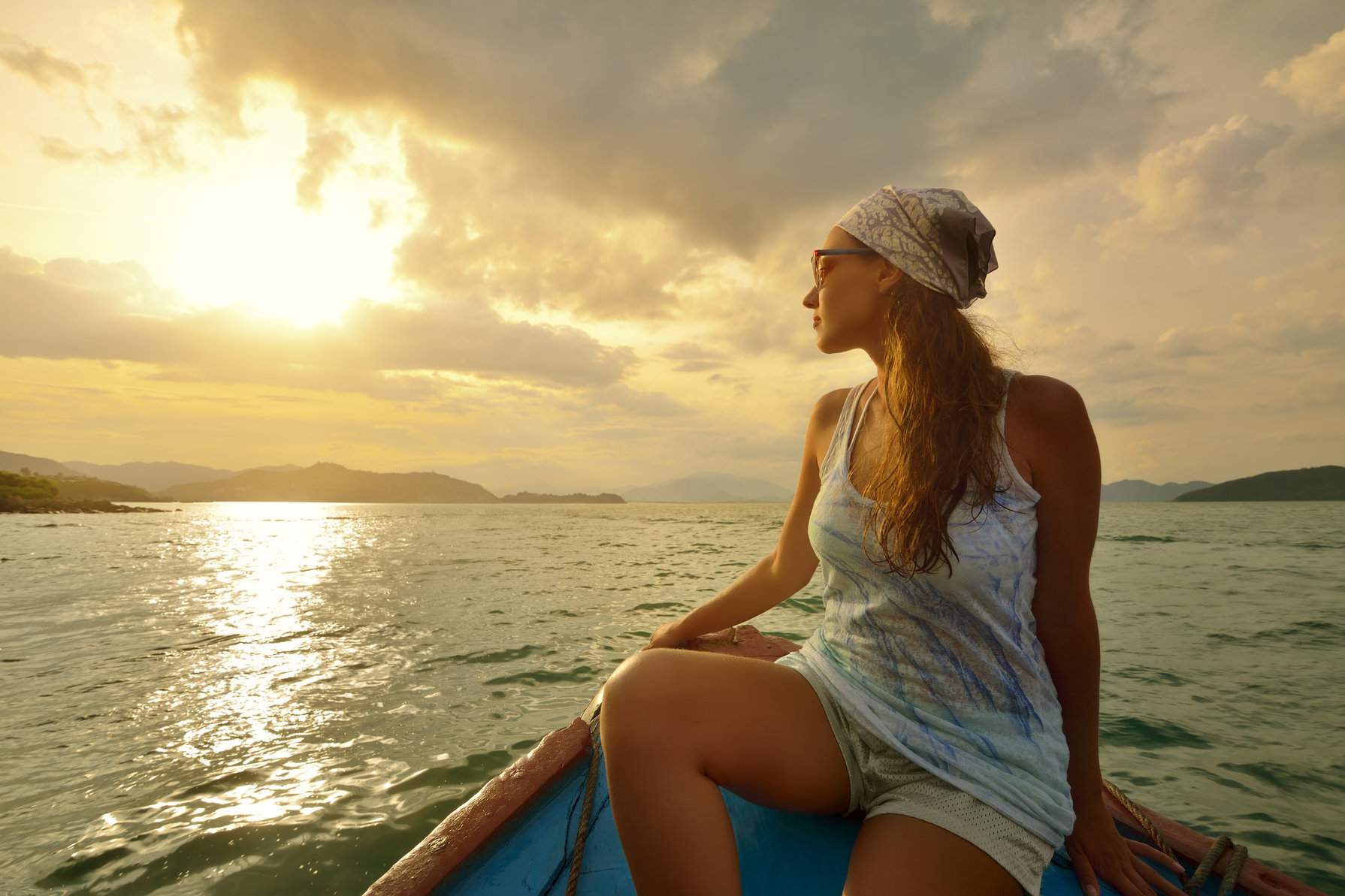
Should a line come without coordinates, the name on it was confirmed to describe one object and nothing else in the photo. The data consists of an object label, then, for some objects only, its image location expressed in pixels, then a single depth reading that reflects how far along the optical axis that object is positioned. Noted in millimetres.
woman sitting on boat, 1233
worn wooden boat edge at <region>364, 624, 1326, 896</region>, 1580
